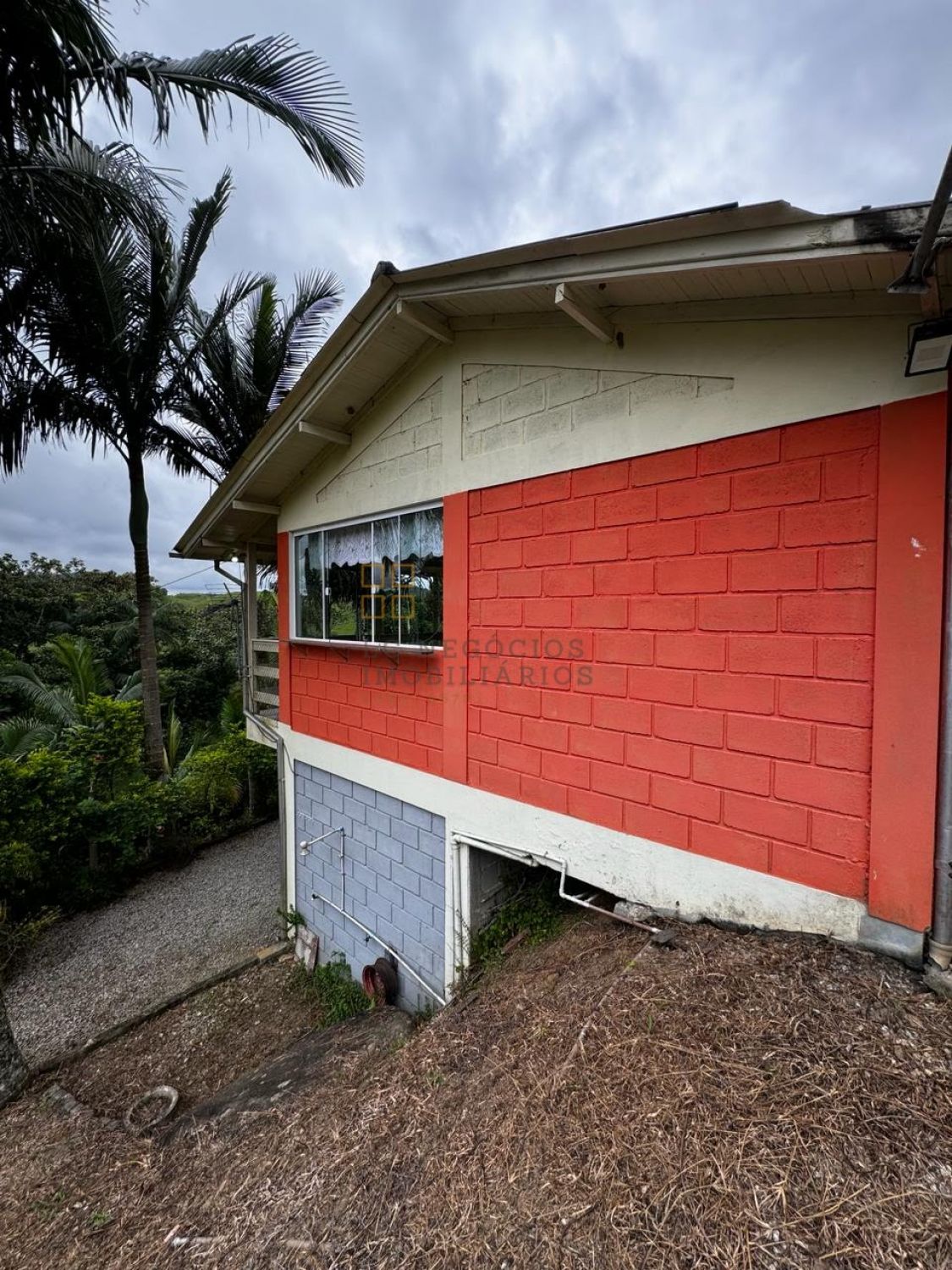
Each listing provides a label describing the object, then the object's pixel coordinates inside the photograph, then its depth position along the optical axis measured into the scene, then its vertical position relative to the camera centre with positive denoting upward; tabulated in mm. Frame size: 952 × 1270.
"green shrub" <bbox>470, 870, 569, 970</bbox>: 4289 -2598
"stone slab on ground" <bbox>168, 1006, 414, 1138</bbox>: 3756 -3654
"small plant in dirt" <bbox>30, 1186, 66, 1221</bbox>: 3094 -3521
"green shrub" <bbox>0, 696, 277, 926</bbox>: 7867 -3449
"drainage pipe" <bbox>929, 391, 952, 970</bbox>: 2295 -950
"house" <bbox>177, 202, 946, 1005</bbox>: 2449 +234
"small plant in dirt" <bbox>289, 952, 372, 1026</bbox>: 5699 -4305
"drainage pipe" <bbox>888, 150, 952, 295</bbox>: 1674 +1241
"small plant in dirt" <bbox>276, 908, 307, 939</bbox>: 6883 -4070
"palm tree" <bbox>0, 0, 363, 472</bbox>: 4422 +4572
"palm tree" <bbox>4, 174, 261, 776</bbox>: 7551 +4217
